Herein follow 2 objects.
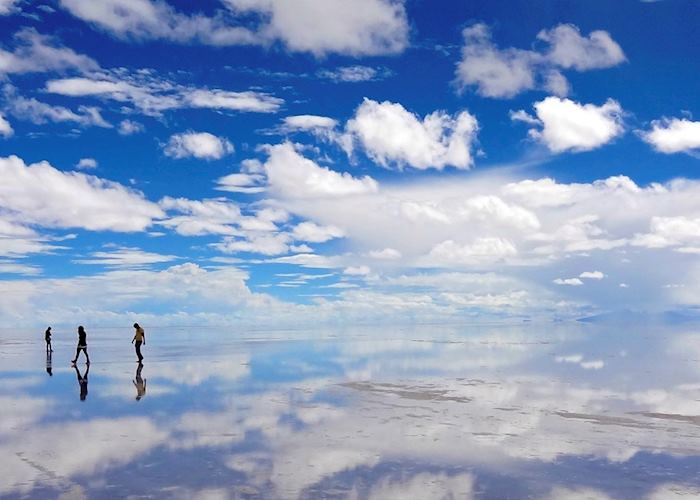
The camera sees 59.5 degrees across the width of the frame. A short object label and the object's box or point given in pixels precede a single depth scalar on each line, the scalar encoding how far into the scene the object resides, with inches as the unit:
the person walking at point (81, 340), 1498.8
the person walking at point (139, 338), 1511.9
